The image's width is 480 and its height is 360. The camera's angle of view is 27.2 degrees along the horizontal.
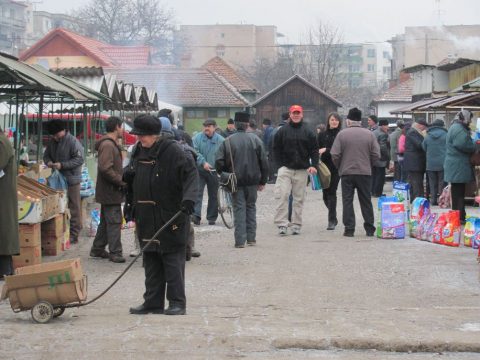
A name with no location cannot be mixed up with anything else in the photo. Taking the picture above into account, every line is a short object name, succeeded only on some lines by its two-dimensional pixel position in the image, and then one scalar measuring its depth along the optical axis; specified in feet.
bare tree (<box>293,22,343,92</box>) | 236.63
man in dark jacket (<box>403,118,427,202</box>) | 65.87
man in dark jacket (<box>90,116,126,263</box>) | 39.09
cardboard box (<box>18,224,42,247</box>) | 37.37
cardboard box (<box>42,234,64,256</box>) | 41.52
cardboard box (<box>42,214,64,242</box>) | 41.42
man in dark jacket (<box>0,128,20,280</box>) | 33.50
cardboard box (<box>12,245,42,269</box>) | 37.27
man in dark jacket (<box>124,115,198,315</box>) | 27.30
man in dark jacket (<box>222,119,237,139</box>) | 81.46
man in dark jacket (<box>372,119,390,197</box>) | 73.87
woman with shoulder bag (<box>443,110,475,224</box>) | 48.52
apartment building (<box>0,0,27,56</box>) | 355.56
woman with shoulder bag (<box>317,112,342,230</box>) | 51.21
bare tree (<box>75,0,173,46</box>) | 250.37
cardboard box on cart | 26.76
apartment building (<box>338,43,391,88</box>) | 419.39
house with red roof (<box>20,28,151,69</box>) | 188.03
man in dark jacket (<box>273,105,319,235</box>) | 48.06
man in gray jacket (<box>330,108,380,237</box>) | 47.75
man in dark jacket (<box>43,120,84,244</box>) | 45.91
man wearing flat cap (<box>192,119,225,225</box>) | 54.49
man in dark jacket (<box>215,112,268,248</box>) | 44.32
